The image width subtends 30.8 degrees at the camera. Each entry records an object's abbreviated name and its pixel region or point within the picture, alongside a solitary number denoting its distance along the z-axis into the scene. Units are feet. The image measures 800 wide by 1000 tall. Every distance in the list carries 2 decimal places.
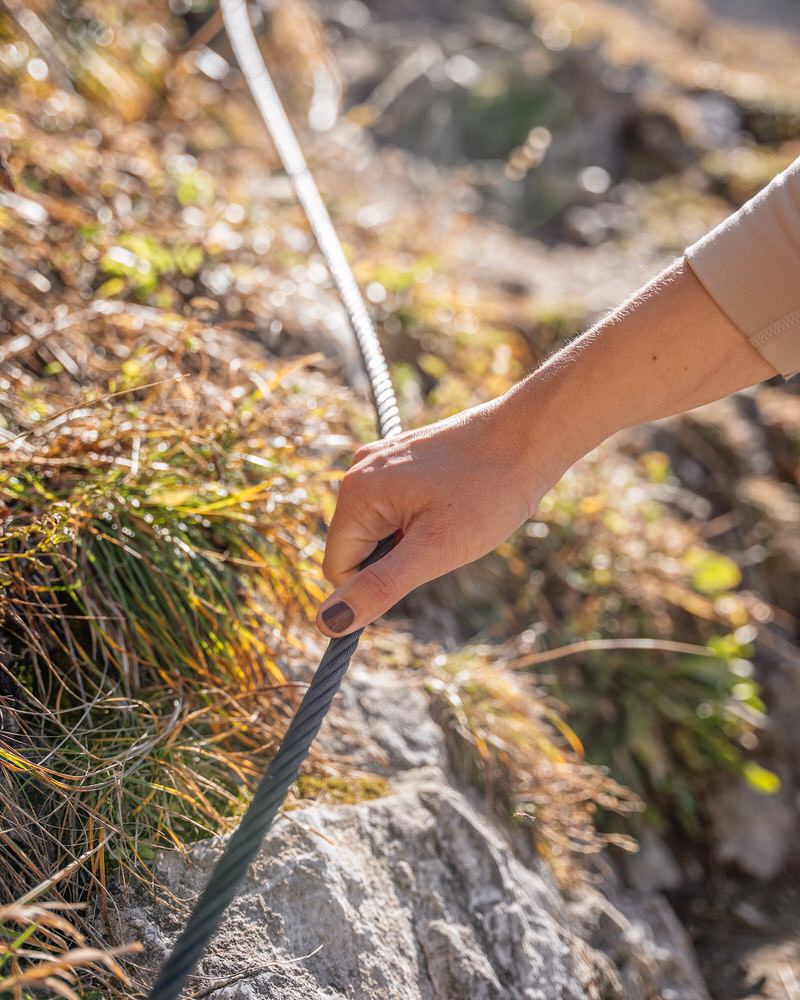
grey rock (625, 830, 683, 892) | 3.54
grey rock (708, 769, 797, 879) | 3.95
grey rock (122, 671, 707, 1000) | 2.32
